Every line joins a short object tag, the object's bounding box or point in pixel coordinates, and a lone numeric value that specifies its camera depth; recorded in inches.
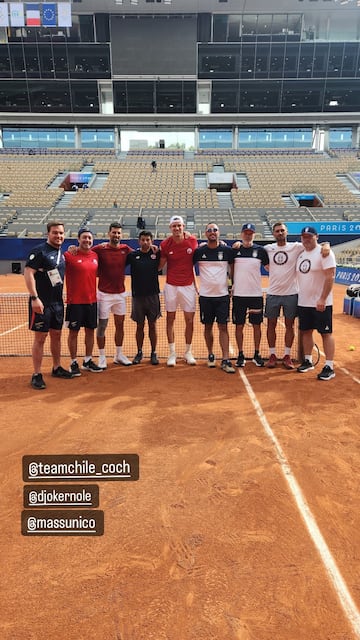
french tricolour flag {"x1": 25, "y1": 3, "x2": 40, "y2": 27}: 1214.3
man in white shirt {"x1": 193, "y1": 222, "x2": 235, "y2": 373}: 248.1
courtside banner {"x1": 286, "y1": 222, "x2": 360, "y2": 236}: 994.7
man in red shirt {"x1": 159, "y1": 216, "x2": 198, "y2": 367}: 251.4
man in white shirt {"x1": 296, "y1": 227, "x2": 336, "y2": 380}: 228.5
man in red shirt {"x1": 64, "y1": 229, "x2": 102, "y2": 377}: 235.5
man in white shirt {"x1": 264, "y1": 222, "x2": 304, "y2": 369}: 244.5
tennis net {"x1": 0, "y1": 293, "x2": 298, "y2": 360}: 310.7
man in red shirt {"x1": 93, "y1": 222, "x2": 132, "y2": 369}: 249.4
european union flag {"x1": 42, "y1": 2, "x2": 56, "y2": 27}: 1211.2
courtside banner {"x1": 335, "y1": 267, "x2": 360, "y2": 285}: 723.5
